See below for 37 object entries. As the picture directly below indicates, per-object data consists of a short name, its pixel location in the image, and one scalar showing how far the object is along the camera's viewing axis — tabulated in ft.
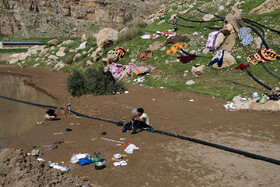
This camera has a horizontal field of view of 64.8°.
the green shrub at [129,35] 66.13
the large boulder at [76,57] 72.28
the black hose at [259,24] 45.04
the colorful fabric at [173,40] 55.23
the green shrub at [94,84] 40.16
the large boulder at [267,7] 53.57
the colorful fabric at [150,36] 62.03
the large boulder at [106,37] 66.54
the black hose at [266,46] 35.52
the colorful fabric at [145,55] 52.85
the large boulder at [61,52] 83.92
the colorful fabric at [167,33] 60.01
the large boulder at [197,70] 41.24
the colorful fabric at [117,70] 47.16
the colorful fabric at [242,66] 39.27
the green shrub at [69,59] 73.36
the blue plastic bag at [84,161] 16.27
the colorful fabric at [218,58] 41.37
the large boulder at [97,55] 63.52
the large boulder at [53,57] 82.48
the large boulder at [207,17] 61.26
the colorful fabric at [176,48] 51.81
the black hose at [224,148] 15.41
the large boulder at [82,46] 79.90
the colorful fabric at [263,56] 39.50
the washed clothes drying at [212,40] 47.61
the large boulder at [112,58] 56.13
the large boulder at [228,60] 41.24
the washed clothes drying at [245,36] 45.00
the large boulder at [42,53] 91.61
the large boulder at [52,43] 101.50
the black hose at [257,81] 32.32
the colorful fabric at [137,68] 48.25
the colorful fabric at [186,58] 46.62
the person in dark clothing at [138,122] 23.20
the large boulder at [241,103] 28.43
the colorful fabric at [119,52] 56.95
